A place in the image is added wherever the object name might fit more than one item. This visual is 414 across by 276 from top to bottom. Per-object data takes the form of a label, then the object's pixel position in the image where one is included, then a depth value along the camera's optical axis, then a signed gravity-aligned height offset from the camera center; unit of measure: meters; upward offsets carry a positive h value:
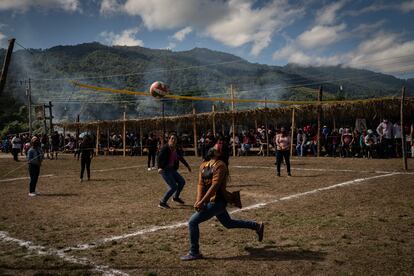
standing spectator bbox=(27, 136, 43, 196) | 10.83 -0.26
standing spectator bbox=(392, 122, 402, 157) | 19.36 +0.25
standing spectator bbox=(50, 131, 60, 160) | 28.17 +0.61
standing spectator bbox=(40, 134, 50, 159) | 27.66 +0.53
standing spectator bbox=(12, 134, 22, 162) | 25.41 +0.32
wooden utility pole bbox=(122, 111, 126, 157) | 30.72 +0.88
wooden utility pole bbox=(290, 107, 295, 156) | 22.88 +1.06
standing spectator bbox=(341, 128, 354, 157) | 20.56 +0.15
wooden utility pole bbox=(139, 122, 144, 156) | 29.84 +0.86
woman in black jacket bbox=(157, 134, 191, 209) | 8.91 -0.51
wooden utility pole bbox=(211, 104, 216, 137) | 25.82 +1.89
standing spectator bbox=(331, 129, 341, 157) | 21.25 +0.23
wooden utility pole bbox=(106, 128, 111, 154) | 33.06 +0.84
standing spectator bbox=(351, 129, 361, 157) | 20.34 -0.05
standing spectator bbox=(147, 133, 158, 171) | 17.67 +0.08
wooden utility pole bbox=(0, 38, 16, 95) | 5.38 +1.30
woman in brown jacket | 5.33 -0.74
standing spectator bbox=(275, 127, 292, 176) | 13.09 -0.03
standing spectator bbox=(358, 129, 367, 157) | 19.86 -0.01
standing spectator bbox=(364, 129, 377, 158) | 19.48 +0.01
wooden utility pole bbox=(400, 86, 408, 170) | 13.35 -0.41
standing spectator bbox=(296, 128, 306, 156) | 22.36 +0.10
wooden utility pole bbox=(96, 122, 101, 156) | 33.59 +1.10
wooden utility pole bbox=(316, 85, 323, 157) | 21.41 +1.20
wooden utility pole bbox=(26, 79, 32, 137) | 34.33 +4.64
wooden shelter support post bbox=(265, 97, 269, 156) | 23.70 +0.51
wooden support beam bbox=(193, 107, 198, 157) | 26.36 +1.14
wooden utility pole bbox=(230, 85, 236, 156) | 24.83 +1.27
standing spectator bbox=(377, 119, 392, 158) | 19.08 +0.38
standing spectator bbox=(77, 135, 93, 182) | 13.52 -0.04
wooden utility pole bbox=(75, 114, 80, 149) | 34.84 +1.43
